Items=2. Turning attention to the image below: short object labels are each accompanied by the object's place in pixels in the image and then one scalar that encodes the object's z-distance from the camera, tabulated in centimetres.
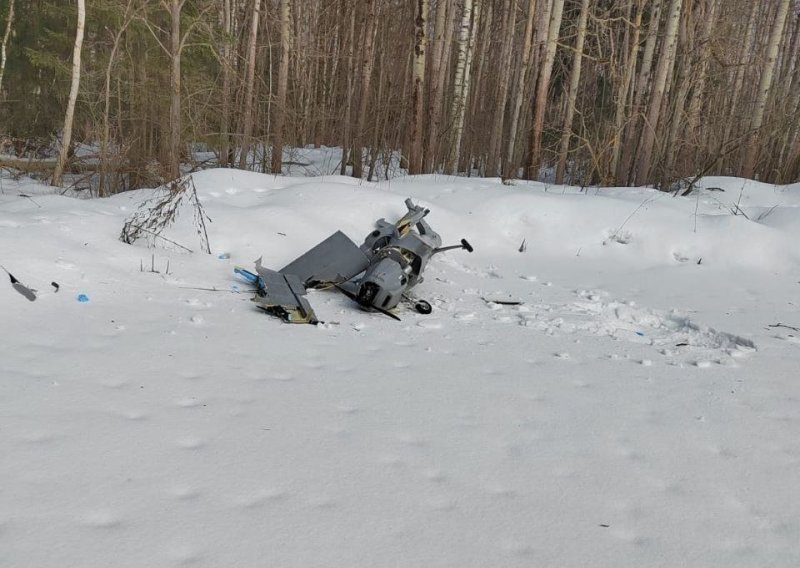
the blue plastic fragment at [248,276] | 427
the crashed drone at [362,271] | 381
